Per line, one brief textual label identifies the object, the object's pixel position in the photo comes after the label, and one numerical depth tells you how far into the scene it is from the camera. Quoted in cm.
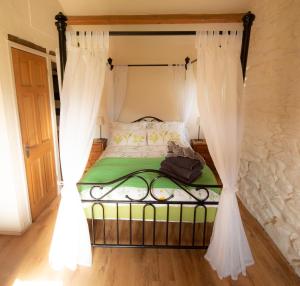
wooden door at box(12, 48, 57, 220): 228
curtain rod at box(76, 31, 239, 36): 176
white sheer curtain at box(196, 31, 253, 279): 167
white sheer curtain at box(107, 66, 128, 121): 414
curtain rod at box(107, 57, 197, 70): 386
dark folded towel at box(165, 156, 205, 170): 214
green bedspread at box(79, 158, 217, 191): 216
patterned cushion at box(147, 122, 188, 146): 379
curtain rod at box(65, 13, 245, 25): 172
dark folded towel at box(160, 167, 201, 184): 202
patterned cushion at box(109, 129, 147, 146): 375
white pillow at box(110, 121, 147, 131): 397
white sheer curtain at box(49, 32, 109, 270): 171
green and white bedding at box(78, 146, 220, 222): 204
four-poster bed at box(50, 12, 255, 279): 168
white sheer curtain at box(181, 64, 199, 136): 391
